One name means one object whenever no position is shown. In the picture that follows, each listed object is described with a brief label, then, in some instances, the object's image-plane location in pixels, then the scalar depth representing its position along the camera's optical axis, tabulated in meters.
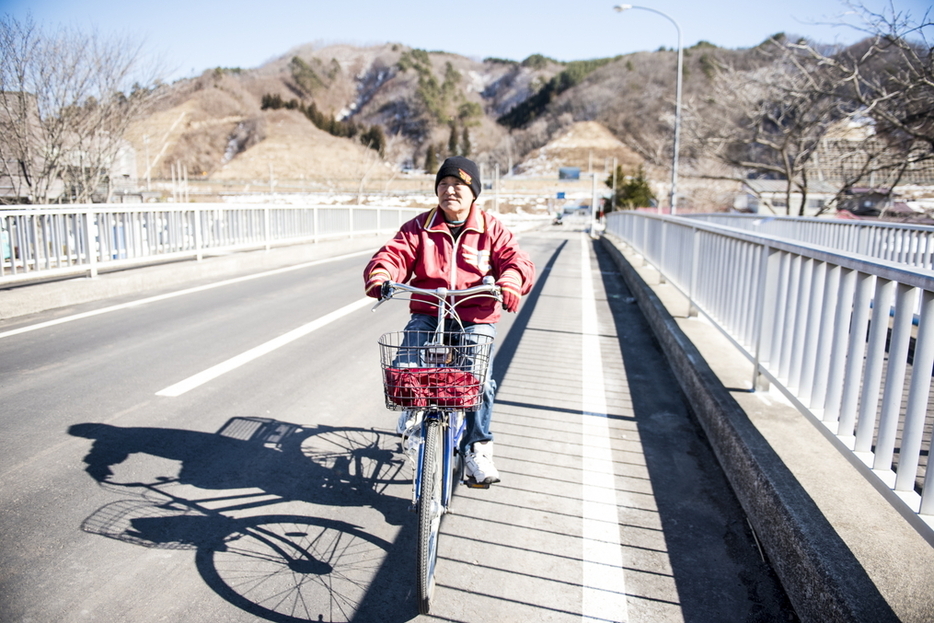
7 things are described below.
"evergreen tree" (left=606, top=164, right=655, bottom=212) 64.92
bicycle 2.78
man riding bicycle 3.58
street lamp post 22.10
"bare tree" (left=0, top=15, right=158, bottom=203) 16.00
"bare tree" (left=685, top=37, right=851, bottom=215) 17.19
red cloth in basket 2.83
